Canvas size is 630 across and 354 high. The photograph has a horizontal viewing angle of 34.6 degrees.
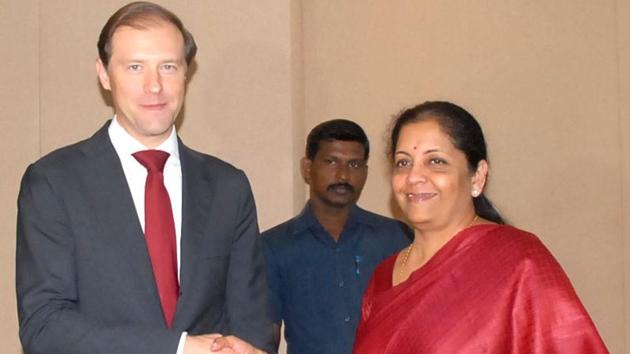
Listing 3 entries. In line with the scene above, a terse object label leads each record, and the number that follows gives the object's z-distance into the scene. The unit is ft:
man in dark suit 7.47
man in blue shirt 12.19
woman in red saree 7.68
